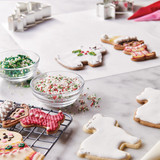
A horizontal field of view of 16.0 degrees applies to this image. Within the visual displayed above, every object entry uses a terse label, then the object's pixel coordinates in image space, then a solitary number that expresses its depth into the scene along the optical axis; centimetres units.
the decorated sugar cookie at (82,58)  97
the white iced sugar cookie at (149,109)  80
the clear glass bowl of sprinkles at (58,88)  83
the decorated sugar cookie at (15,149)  74
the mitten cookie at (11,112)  80
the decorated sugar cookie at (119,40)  103
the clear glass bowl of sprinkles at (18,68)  90
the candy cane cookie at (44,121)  79
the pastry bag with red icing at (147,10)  118
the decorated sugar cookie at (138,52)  98
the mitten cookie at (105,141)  75
